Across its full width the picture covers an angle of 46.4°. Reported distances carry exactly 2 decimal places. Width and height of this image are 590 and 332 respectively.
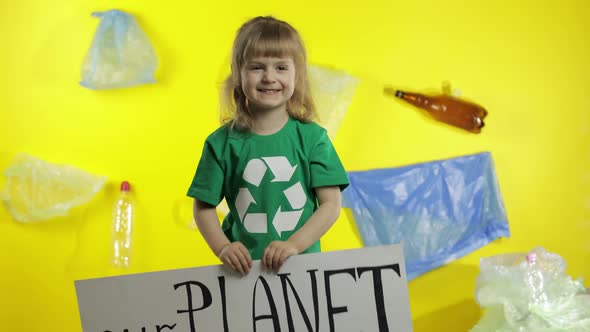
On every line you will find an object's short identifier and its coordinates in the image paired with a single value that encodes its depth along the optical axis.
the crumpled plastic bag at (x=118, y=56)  2.46
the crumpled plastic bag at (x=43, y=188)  2.45
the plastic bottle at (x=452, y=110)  2.56
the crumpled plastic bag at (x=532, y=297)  2.03
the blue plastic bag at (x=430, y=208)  2.53
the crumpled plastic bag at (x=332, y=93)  2.50
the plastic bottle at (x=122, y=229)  2.46
